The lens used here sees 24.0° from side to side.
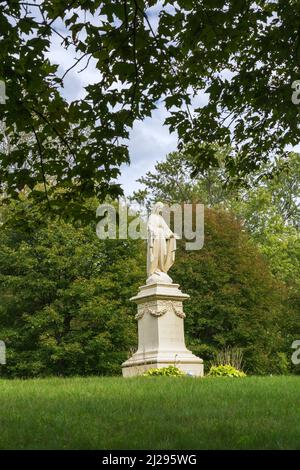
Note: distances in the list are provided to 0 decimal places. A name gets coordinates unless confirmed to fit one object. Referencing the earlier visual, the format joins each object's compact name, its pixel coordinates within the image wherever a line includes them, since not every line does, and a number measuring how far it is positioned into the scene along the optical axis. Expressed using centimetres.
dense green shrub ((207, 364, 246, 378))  1738
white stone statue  1959
